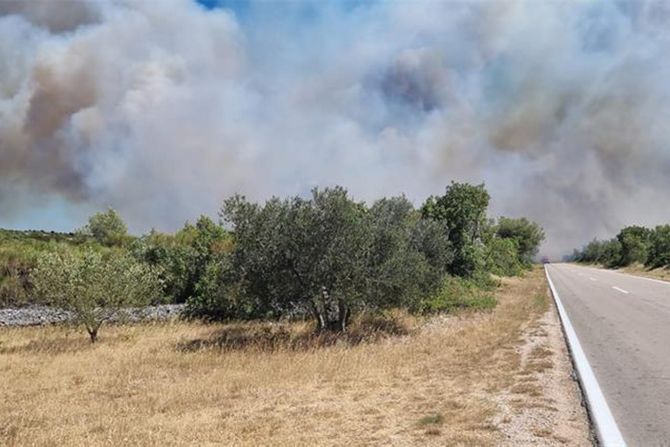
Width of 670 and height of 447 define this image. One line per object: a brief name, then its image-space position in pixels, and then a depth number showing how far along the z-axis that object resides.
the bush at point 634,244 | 76.19
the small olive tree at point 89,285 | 17.59
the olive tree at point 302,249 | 14.34
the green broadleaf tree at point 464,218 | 34.09
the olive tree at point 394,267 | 14.98
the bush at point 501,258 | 43.32
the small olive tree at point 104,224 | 78.50
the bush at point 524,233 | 105.94
